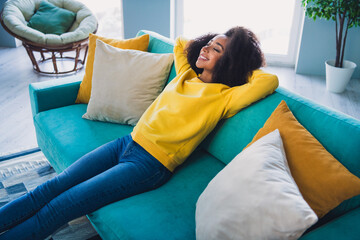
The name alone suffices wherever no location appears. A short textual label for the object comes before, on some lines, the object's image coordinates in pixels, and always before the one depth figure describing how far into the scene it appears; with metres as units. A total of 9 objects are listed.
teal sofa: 1.26
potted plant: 3.15
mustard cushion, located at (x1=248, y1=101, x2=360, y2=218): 1.13
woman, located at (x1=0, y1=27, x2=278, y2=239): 1.43
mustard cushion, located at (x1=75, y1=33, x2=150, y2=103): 2.23
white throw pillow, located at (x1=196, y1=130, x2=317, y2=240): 0.96
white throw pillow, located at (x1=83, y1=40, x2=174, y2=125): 2.01
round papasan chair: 3.48
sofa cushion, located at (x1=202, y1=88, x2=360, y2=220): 1.27
